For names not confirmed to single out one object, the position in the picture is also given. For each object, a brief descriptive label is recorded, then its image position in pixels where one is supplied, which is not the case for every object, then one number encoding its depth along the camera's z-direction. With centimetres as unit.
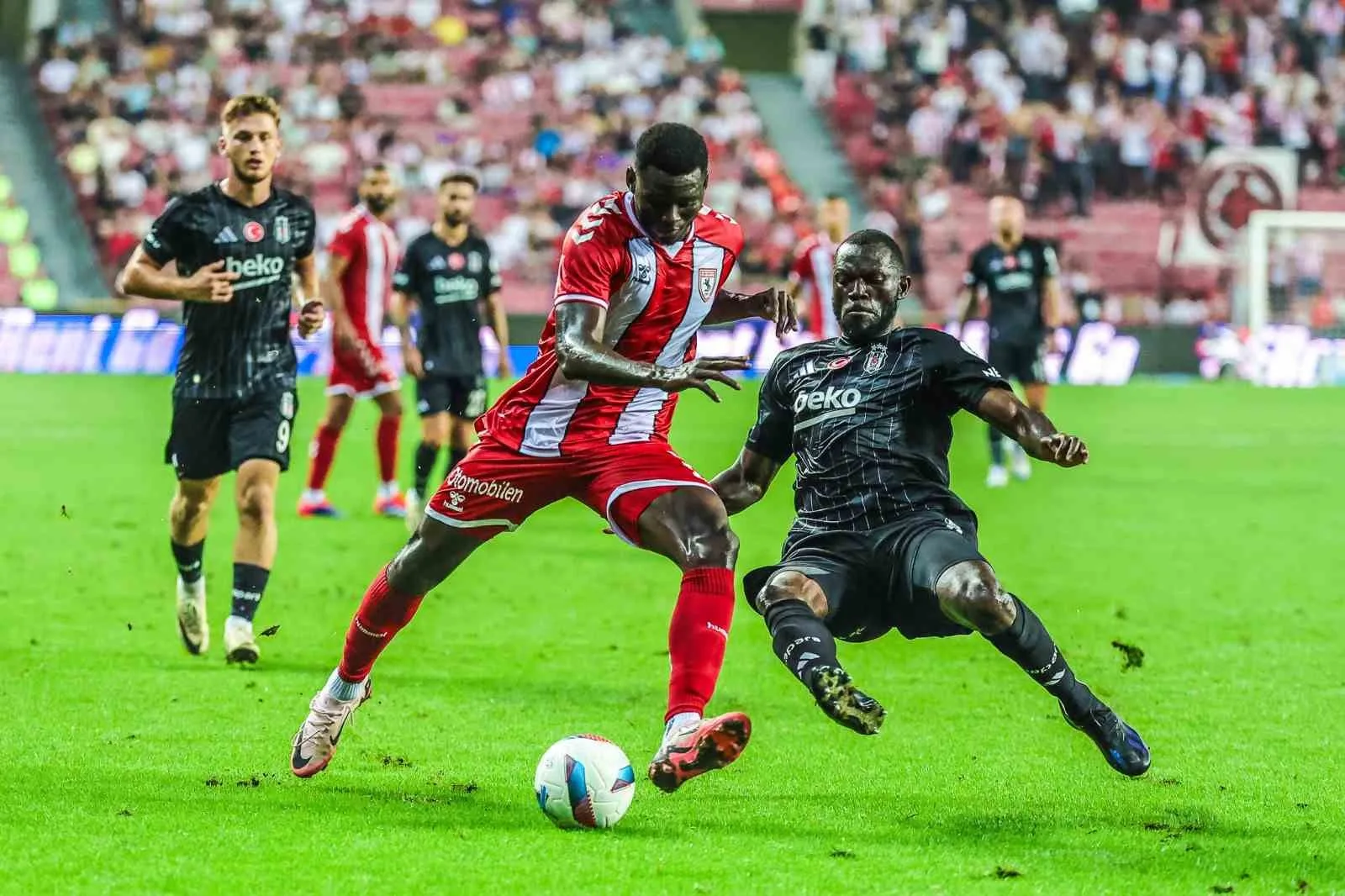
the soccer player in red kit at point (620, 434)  1145
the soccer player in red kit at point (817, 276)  3378
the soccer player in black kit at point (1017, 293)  3297
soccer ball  1074
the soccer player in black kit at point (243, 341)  1611
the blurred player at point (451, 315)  2708
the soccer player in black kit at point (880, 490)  1161
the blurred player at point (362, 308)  2630
